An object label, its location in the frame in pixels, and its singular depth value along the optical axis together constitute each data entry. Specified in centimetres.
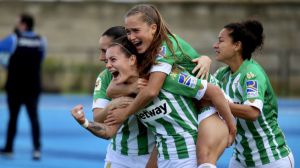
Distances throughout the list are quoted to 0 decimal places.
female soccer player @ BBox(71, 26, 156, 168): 1276
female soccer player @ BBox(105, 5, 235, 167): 1170
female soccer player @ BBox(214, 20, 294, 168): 1403
